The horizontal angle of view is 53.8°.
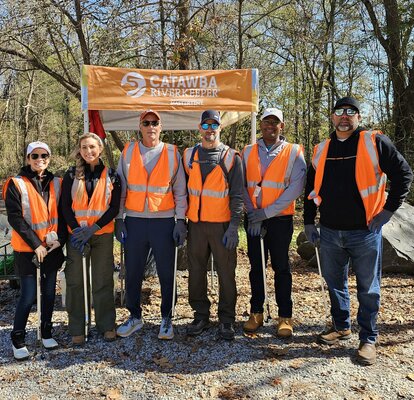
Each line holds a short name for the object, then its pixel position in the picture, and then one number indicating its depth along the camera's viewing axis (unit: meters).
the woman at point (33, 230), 3.82
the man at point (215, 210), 4.10
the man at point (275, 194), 4.21
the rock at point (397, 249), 6.64
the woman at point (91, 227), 3.98
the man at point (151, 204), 4.14
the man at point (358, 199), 3.67
